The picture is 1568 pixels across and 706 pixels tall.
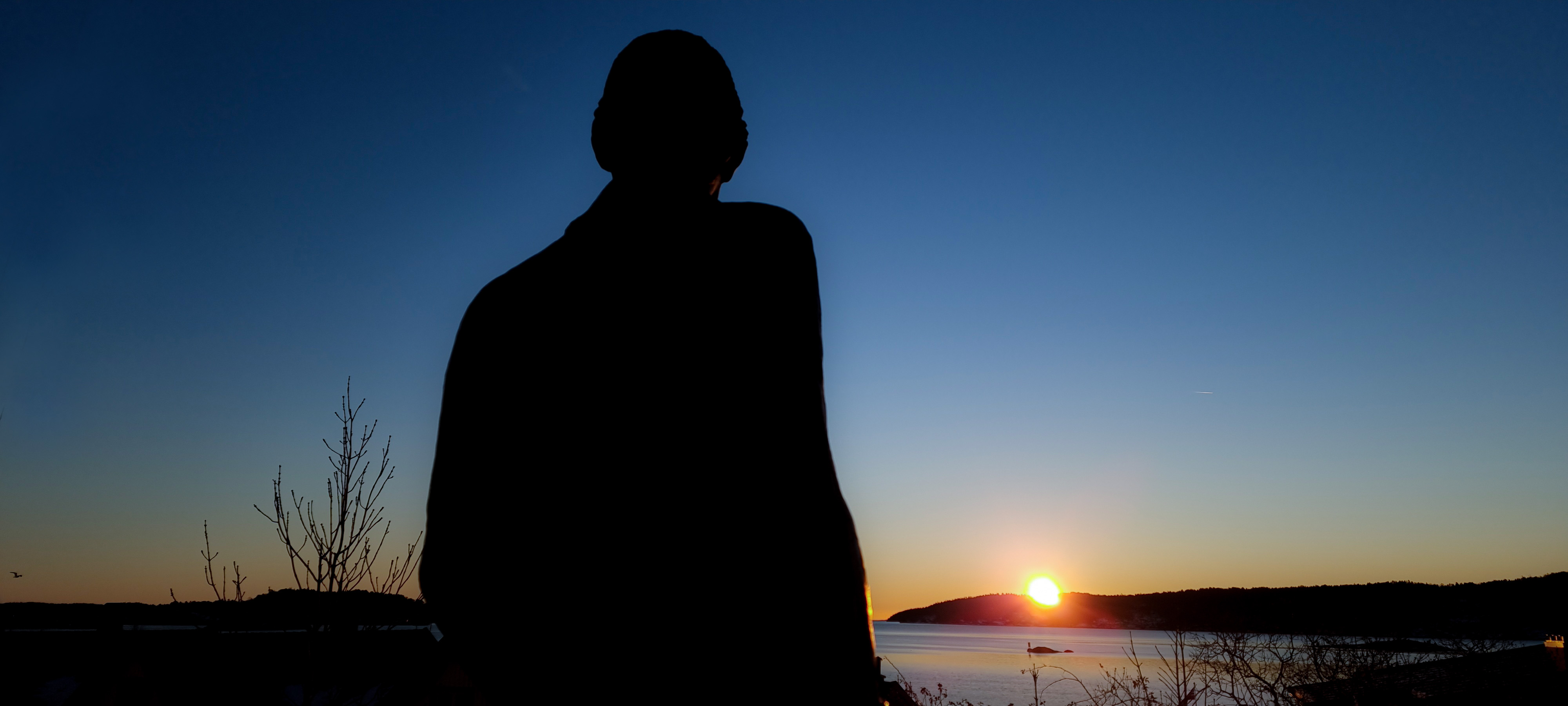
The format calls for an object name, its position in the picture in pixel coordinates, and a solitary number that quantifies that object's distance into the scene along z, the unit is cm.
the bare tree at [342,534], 1340
